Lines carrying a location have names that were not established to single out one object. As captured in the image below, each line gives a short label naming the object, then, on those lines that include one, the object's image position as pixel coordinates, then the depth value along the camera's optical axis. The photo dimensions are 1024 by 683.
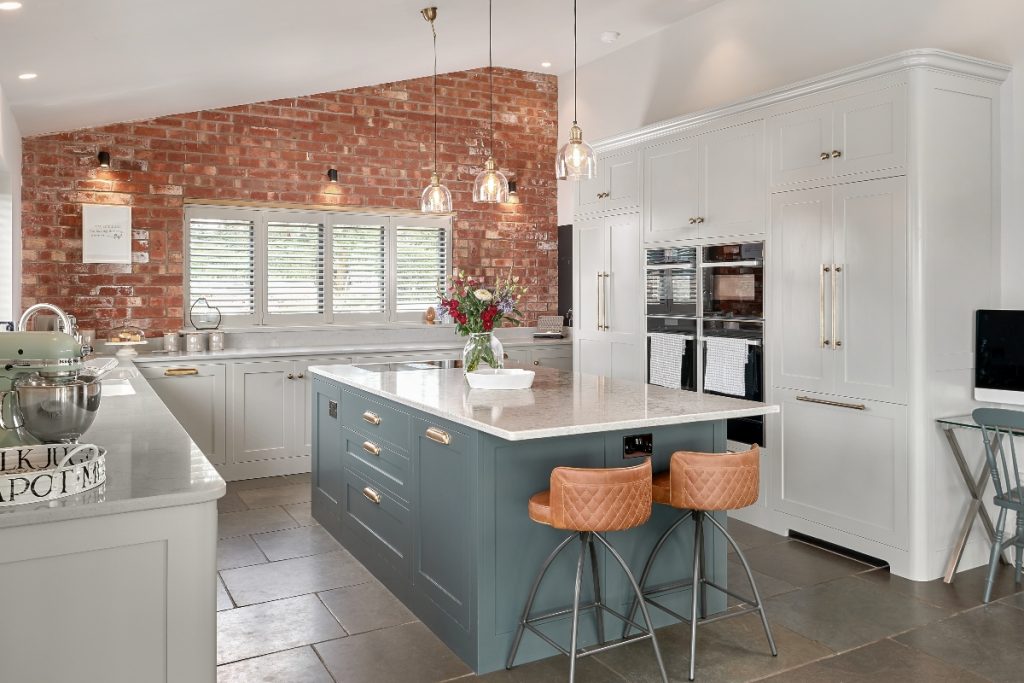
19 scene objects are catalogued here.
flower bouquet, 3.97
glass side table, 3.89
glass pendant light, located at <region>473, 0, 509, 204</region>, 4.11
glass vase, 4.08
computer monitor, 3.91
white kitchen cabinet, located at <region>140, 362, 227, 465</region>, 5.71
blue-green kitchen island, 3.00
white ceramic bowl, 3.81
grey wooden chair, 3.66
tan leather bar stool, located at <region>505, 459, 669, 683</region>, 2.71
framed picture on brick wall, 5.87
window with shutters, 6.40
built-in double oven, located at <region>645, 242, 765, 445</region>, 4.78
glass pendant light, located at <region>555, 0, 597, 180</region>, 3.62
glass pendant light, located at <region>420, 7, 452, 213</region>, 4.43
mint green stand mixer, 2.14
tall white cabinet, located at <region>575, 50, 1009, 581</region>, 3.88
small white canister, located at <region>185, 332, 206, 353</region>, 6.09
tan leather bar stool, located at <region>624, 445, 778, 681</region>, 2.94
